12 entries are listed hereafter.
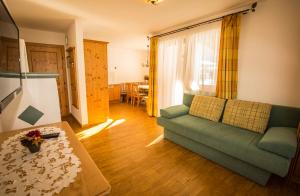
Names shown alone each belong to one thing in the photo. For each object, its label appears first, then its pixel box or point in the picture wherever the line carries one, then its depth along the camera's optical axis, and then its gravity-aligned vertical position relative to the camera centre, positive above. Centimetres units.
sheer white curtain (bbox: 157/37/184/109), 355 +29
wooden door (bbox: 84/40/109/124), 343 +8
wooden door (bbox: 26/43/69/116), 373 +58
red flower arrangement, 103 -42
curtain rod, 223 +116
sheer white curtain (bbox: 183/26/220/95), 281 +44
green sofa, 158 -77
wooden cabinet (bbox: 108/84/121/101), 605 -37
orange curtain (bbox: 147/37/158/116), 398 +5
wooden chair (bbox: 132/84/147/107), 543 -45
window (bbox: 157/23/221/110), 286 +43
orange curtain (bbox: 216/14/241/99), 245 +44
